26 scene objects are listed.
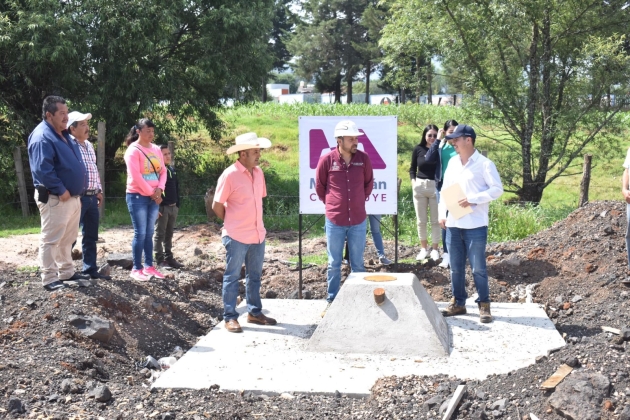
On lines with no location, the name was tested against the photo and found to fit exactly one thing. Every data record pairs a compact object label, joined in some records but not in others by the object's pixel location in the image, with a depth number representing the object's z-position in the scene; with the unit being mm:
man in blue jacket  6957
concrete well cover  6323
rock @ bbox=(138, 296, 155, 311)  7723
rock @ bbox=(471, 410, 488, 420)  4631
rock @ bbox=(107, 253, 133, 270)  9273
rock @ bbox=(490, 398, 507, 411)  4758
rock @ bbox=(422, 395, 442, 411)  4902
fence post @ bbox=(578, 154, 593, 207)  12660
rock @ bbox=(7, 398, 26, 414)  4977
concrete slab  5660
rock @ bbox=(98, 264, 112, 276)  8531
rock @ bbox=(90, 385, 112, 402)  5223
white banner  8828
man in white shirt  6879
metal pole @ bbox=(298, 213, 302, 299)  8906
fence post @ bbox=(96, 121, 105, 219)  14508
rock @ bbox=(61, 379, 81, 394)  5375
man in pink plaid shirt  7711
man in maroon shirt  7309
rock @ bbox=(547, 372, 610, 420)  4398
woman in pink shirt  8312
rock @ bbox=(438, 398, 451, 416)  4775
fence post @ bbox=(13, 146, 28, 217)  15430
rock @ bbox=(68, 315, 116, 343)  6590
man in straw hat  6727
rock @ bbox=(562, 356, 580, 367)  5160
